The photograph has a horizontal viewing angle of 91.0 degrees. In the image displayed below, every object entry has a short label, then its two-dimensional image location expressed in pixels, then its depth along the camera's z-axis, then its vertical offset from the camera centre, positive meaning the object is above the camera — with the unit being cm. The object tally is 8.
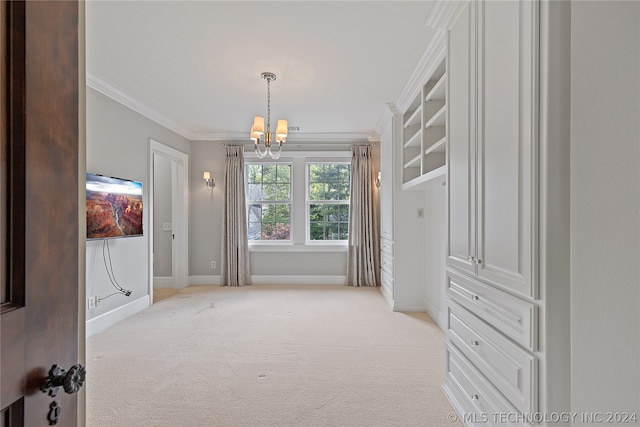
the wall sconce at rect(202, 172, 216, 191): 525 +52
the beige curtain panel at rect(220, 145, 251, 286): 523 -20
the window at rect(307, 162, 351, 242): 546 +20
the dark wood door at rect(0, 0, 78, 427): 52 +2
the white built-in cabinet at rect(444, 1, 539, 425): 125 +2
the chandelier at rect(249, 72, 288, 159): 309 +87
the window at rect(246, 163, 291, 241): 549 +20
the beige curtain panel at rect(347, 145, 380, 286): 514 -20
